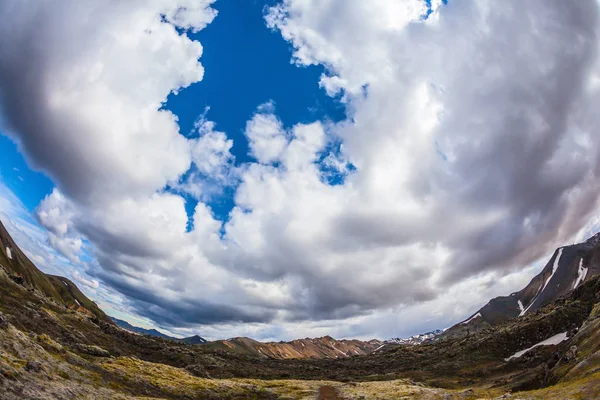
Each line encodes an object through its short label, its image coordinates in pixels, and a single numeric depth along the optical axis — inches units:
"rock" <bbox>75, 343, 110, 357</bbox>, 3131.4
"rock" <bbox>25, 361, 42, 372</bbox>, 1702.8
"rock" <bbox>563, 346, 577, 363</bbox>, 2496.1
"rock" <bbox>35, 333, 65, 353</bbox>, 2359.0
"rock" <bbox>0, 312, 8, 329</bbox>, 1979.3
